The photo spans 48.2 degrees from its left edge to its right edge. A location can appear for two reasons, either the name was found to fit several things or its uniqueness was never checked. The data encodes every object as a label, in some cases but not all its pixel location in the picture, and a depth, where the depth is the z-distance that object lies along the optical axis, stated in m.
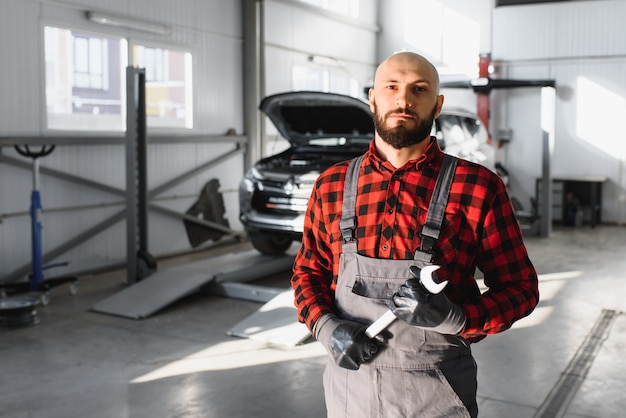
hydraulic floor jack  6.72
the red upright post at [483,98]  13.42
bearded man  1.71
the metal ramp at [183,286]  6.27
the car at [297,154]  7.03
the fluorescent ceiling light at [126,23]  7.98
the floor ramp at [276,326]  5.32
